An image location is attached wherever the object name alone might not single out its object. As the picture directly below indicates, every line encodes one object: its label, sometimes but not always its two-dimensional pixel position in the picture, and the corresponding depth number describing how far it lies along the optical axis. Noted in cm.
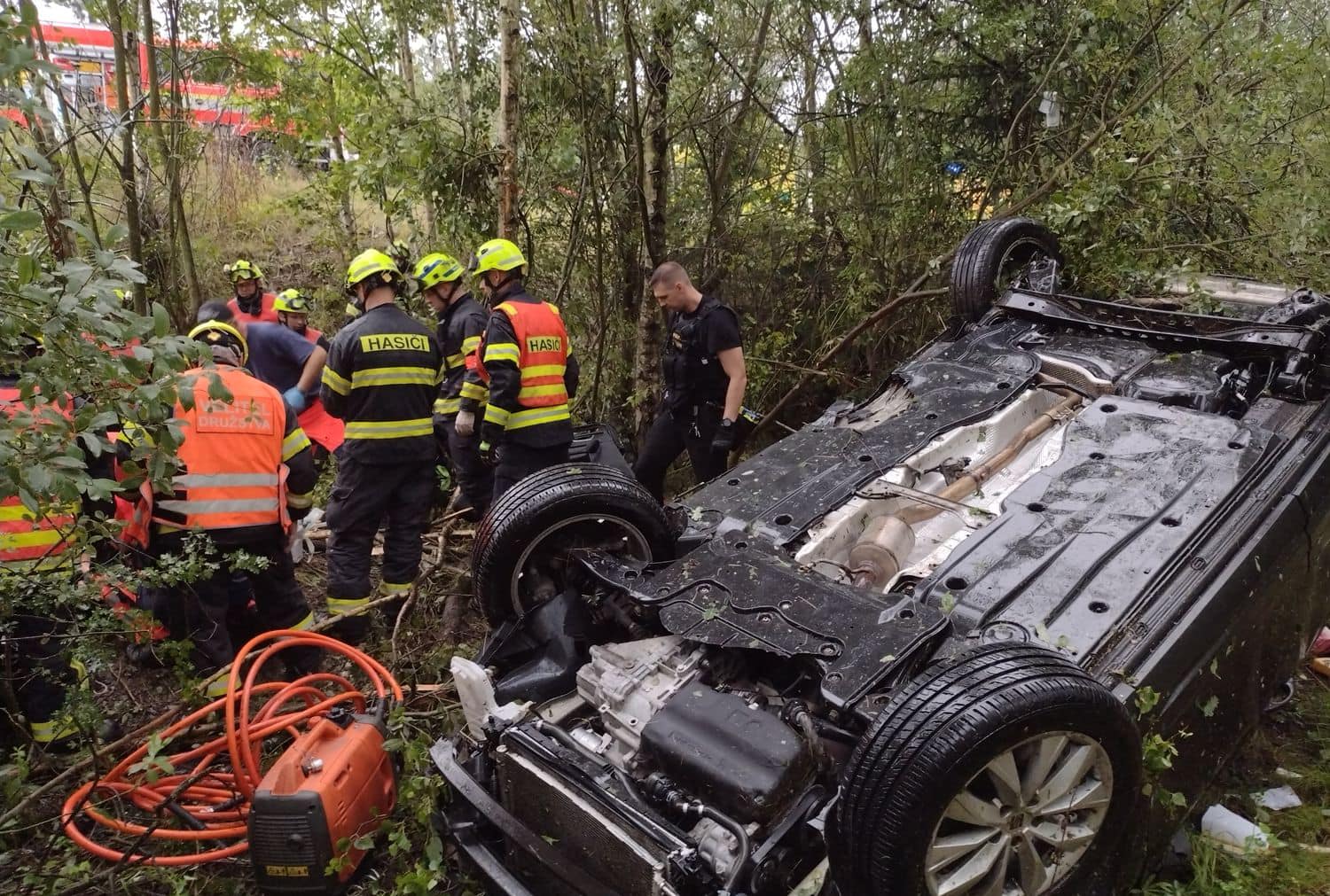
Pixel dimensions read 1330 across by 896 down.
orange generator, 250
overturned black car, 197
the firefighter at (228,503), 349
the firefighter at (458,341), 513
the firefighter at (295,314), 574
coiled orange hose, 264
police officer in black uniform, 482
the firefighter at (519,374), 448
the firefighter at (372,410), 420
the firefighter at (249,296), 586
